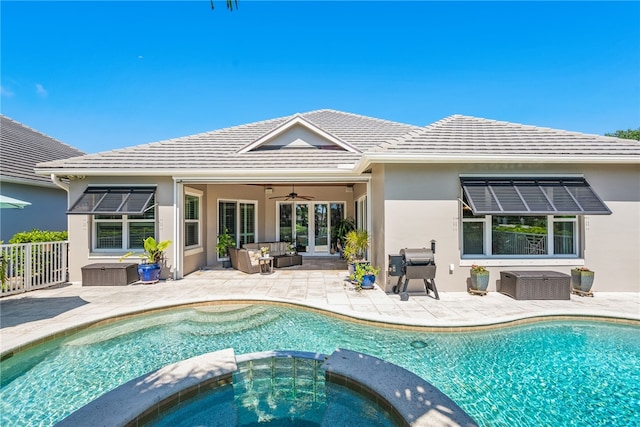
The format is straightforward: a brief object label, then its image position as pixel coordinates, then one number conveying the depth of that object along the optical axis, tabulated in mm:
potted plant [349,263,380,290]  9609
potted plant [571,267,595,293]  8797
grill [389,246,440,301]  8547
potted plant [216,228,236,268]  14445
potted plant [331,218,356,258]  16750
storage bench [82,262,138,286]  10234
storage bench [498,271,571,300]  8531
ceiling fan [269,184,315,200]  16345
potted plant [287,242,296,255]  14914
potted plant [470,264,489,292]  8923
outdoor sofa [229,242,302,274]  12430
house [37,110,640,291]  9273
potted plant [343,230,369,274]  11047
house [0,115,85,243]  12406
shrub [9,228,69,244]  9859
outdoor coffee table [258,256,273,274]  12255
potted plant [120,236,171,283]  10445
